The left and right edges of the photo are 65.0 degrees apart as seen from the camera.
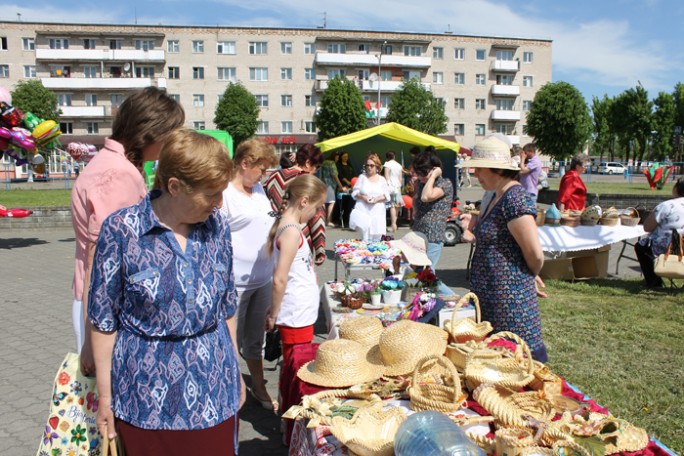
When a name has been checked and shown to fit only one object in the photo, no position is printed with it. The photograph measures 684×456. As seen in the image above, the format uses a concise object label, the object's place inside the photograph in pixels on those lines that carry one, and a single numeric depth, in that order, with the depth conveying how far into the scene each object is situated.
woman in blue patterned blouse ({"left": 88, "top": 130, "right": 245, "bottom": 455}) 1.66
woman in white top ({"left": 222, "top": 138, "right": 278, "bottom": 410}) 3.34
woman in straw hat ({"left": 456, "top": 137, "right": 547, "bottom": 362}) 2.81
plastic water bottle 1.58
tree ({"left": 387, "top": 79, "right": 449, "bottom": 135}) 45.06
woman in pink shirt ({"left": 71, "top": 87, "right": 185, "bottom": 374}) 2.12
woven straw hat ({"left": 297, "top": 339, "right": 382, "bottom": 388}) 2.46
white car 46.16
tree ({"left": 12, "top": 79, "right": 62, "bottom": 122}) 41.34
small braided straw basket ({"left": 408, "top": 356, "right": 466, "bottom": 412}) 2.06
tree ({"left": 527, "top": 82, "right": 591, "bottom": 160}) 43.94
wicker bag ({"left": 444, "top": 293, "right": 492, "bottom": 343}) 2.66
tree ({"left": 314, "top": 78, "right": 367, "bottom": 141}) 44.56
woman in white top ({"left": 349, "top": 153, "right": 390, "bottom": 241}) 8.05
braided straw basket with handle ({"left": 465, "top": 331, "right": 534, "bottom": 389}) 2.19
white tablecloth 7.05
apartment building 49.50
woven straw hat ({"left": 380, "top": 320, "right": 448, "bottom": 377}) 2.49
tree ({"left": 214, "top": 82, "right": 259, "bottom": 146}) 45.38
